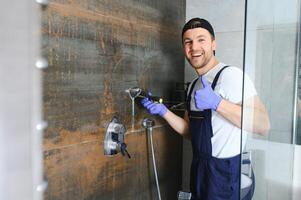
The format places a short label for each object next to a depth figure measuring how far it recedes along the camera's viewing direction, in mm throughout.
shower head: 1439
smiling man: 1302
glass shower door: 1188
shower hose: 1582
